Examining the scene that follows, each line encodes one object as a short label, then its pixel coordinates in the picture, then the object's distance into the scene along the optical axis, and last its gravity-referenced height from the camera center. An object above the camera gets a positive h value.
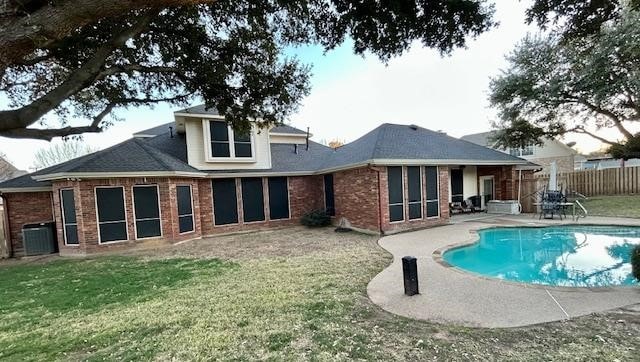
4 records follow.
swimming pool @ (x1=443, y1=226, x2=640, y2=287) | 6.71 -2.90
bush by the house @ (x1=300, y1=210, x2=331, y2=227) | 14.34 -2.54
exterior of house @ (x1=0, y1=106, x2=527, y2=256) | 10.62 -0.60
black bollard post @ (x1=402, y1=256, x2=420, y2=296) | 5.10 -1.98
